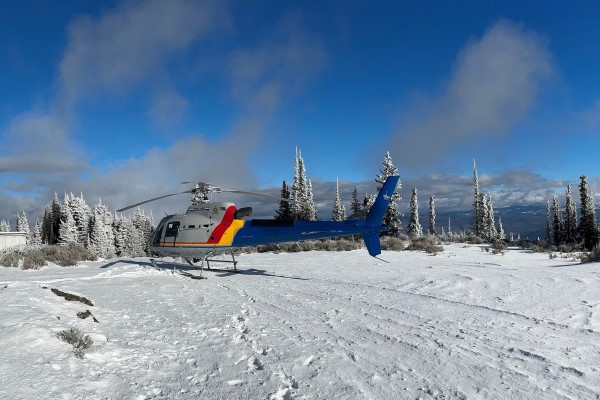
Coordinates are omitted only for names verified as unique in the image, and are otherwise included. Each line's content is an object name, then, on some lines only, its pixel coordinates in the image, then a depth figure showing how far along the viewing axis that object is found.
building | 52.12
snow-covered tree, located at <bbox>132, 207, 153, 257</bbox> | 72.12
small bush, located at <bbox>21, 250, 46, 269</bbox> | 15.12
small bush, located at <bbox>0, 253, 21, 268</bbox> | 15.74
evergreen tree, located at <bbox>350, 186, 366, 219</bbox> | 58.38
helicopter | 13.91
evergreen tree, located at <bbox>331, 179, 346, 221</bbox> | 63.37
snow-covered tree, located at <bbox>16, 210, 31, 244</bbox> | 90.31
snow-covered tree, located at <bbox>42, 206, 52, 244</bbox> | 76.03
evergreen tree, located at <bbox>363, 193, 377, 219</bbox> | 52.93
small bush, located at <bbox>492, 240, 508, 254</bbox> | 19.41
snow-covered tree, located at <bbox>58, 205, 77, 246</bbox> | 60.00
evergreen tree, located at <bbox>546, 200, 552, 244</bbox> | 81.88
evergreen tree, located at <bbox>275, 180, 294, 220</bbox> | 52.81
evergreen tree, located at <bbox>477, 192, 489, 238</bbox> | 59.42
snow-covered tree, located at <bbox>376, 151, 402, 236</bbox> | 44.62
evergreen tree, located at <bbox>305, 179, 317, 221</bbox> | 54.84
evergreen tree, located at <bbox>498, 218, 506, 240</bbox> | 87.41
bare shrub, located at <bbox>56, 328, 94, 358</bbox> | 5.06
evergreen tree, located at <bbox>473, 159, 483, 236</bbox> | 59.88
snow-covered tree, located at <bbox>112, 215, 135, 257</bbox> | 67.56
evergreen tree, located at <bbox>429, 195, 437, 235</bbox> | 69.14
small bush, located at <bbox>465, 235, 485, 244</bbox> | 28.20
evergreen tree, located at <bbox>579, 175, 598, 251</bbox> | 48.78
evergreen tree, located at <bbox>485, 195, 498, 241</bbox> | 65.05
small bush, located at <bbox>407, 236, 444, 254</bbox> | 20.11
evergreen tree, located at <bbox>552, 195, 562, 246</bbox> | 71.94
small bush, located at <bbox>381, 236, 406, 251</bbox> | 22.66
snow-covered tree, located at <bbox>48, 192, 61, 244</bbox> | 73.81
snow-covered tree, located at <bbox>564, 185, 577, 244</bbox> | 67.75
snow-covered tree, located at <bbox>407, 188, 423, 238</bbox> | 56.92
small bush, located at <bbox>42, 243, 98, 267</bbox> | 16.78
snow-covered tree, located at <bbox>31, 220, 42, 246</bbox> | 82.04
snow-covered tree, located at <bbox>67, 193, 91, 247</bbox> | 66.94
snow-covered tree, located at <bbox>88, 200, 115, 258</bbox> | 58.33
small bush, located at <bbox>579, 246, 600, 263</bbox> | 13.94
